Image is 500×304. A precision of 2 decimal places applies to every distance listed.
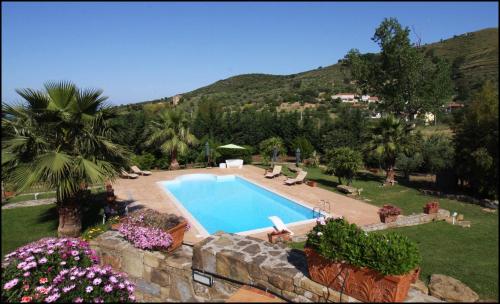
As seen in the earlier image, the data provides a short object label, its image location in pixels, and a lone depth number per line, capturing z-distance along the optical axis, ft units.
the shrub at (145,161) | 65.43
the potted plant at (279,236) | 28.63
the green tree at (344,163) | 48.96
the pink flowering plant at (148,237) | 18.54
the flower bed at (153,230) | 18.66
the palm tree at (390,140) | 53.67
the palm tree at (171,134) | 66.18
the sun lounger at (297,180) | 54.19
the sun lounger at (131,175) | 57.18
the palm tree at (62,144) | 24.14
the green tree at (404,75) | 79.82
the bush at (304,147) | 79.97
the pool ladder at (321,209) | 39.27
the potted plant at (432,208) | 35.34
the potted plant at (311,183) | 53.72
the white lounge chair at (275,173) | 60.29
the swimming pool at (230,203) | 40.16
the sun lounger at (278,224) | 31.22
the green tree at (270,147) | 71.92
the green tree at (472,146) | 30.51
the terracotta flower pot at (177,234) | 19.14
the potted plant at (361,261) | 11.65
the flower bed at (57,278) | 14.44
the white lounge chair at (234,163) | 70.72
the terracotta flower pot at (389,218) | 33.01
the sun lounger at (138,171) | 60.48
